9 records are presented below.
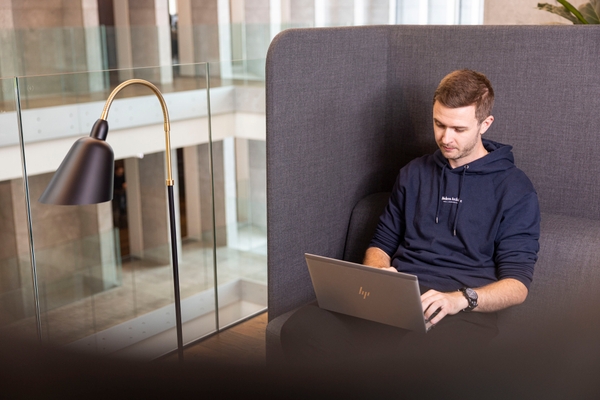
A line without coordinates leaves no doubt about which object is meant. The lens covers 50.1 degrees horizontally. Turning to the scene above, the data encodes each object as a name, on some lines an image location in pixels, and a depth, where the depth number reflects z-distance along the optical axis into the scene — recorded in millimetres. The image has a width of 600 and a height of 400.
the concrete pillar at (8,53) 5332
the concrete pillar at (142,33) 6371
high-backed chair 1883
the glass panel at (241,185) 3840
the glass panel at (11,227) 2484
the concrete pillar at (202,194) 3792
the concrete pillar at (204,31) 6688
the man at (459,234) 1699
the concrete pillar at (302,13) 6477
